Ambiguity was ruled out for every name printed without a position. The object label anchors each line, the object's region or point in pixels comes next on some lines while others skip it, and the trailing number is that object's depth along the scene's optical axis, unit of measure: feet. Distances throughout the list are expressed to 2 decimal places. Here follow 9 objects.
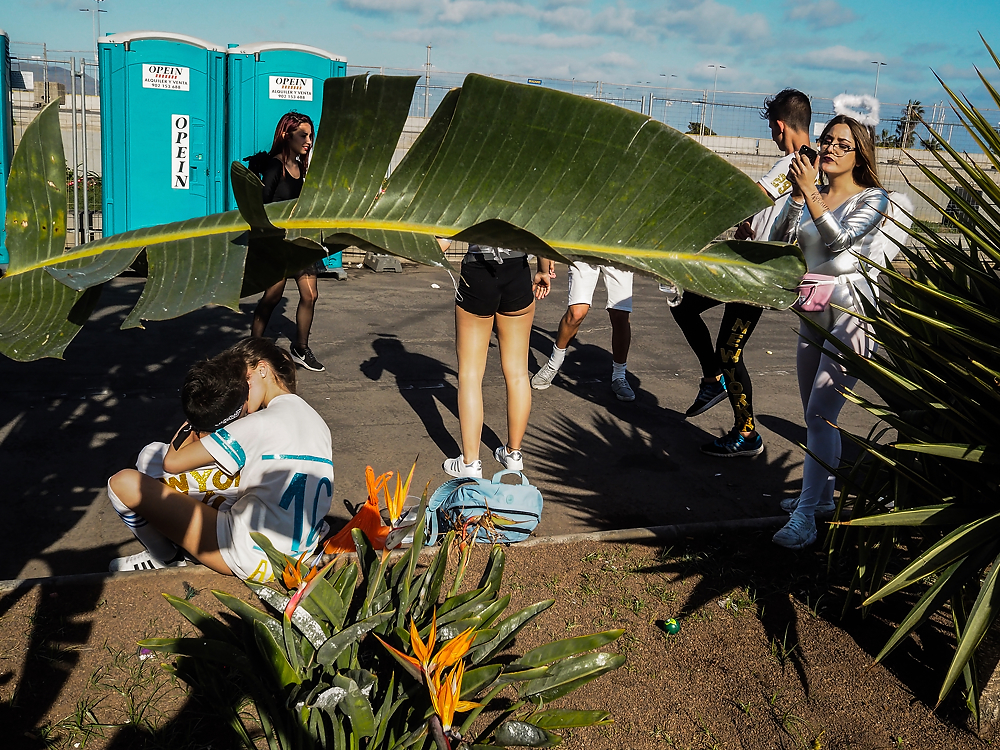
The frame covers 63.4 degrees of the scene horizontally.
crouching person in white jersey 9.53
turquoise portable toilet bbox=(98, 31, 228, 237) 30.32
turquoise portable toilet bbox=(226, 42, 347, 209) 31.55
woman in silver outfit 11.58
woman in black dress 18.03
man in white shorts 19.43
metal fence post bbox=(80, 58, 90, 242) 32.79
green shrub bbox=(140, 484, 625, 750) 6.48
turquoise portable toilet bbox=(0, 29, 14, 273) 29.45
